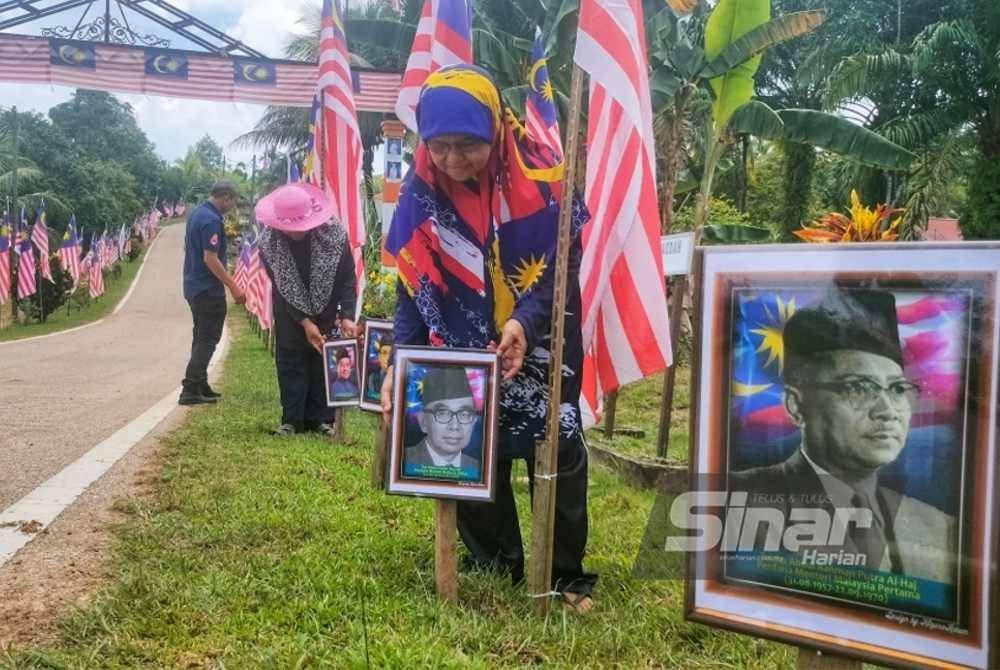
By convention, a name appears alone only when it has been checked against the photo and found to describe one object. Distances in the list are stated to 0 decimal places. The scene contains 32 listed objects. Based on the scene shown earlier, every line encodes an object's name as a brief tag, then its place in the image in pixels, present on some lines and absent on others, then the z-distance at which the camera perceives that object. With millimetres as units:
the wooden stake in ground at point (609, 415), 6562
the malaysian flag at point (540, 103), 2973
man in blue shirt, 6926
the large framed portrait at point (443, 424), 2512
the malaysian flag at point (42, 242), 21984
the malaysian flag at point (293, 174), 10922
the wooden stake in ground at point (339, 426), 5570
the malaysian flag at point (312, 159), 6292
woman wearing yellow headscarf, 2654
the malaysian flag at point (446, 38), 3840
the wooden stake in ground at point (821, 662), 1760
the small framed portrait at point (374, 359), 4473
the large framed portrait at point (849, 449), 1613
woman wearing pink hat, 5418
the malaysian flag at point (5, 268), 20703
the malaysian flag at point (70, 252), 23641
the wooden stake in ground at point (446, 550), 2592
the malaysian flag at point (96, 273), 28797
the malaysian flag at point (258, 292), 13156
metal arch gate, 13805
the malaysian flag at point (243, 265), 18047
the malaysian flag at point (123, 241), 37906
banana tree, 6477
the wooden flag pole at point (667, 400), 5715
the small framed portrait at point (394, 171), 13438
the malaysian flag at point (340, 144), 5875
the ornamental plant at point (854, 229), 6902
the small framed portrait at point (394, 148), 13750
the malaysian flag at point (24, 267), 20875
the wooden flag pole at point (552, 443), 2512
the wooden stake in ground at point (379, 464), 4062
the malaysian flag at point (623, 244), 2908
